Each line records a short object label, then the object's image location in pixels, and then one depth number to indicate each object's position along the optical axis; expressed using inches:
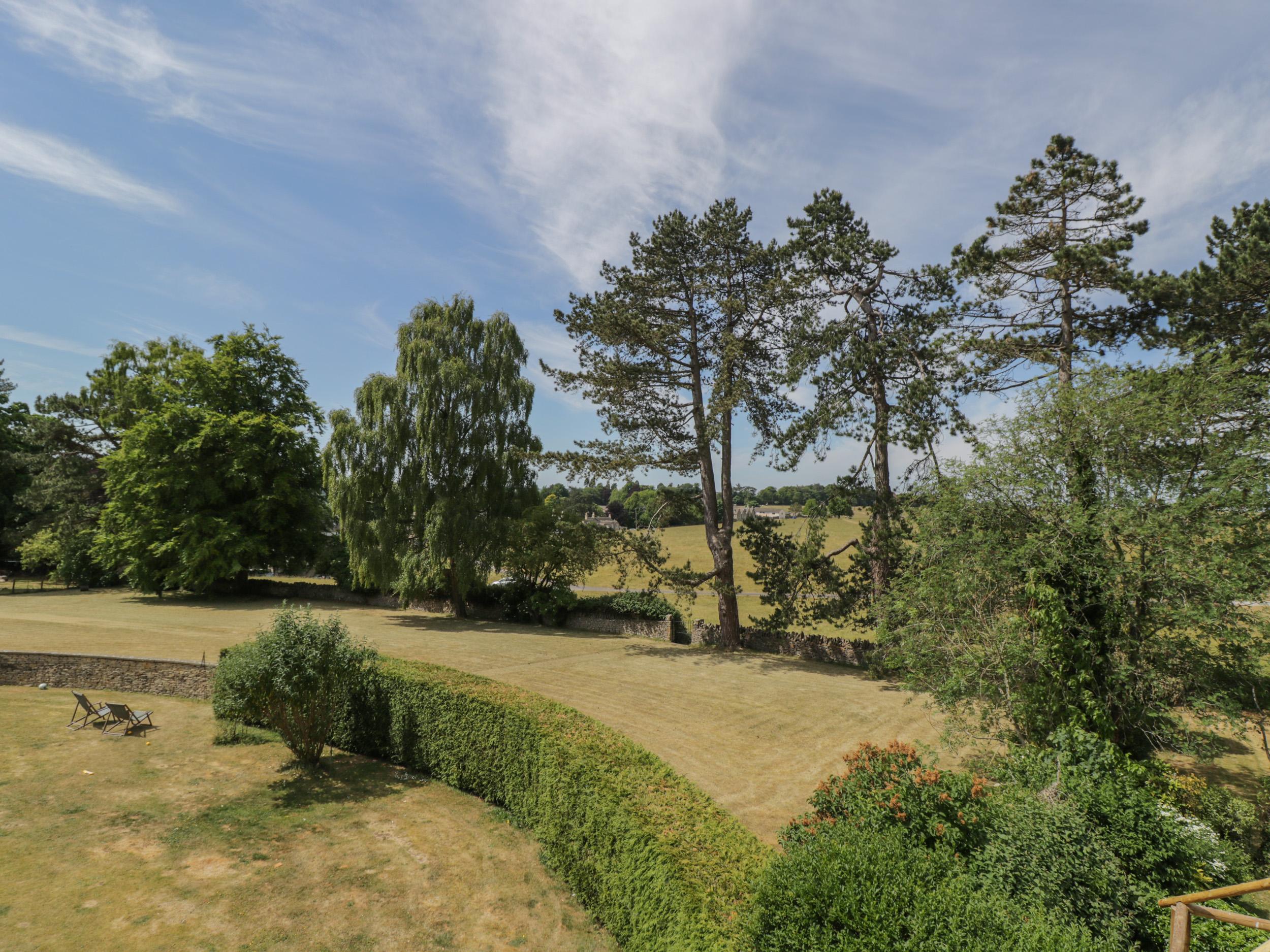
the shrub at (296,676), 457.7
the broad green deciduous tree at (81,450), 1465.3
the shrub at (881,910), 173.6
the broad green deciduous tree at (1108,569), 380.5
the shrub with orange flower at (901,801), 256.4
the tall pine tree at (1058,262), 620.1
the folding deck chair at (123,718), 545.3
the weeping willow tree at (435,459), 1098.7
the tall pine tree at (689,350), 882.8
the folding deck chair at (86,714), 551.4
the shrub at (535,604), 1142.3
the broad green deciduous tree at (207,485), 1286.9
